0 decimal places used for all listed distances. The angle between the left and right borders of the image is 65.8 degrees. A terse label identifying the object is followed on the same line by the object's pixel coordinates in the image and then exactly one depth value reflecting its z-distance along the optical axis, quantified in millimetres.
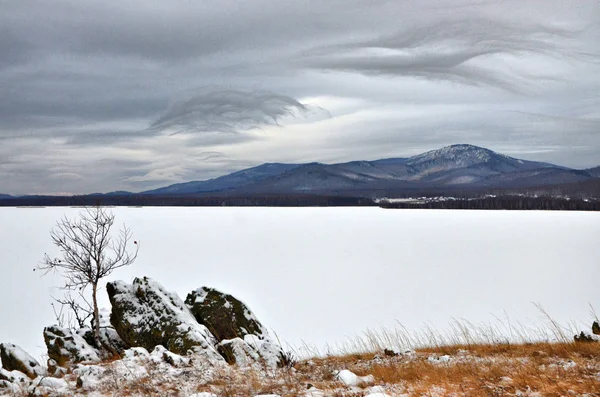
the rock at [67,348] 11875
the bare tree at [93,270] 13188
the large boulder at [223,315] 13695
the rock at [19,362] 10750
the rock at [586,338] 12425
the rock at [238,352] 11031
